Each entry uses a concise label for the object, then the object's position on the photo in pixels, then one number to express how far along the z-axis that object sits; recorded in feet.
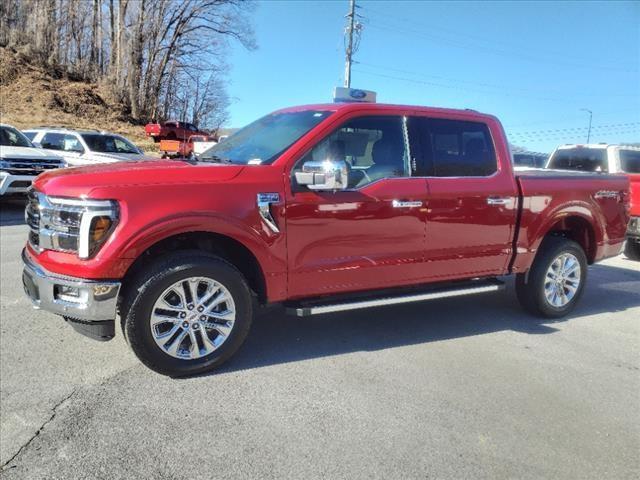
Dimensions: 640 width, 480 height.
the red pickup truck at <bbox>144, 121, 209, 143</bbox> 103.09
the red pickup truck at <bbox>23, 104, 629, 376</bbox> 10.96
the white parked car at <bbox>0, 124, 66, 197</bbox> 35.83
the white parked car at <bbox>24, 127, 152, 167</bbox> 45.91
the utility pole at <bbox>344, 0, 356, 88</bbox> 93.40
